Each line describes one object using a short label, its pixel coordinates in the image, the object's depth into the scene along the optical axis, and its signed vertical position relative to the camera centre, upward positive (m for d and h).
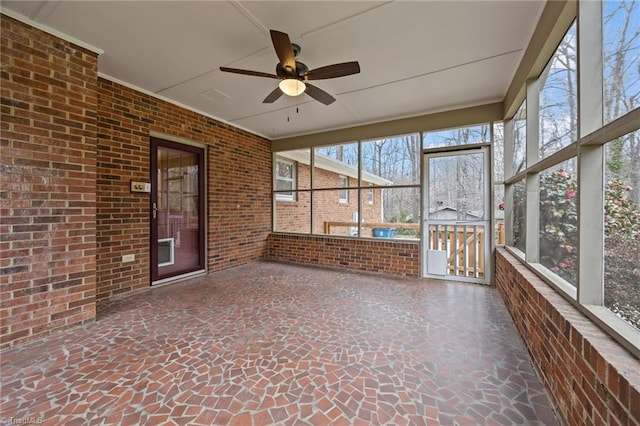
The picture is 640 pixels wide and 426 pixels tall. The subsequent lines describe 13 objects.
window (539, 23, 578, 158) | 1.87 +0.91
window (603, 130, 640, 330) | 1.20 -0.09
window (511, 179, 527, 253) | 3.00 -0.07
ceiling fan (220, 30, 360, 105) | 2.17 +1.33
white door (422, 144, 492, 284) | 4.11 -0.07
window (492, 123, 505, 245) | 3.91 +0.45
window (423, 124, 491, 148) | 4.11 +1.22
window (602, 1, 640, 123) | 1.23 +0.78
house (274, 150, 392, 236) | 5.75 +0.33
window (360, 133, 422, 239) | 4.67 +0.47
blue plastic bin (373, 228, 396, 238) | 5.06 -0.45
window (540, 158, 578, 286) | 1.82 -0.08
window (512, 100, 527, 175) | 2.96 +0.87
